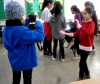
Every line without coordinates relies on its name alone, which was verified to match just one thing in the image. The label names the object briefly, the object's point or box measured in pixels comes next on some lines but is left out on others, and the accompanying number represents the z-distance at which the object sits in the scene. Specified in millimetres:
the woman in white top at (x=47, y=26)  3604
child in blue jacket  1503
